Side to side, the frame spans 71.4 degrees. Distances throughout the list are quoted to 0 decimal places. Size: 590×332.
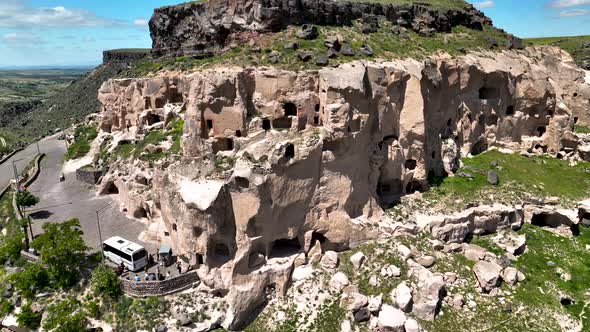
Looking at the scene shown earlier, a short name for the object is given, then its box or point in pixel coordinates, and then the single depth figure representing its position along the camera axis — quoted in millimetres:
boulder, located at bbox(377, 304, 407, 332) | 27844
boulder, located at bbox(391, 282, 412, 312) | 29125
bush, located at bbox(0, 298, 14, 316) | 30875
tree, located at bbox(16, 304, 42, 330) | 28875
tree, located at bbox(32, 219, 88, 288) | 30859
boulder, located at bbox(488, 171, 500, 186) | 40719
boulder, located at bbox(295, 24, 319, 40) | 39938
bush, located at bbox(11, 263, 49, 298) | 30625
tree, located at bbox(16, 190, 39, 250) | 40125
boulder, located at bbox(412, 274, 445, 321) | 28781
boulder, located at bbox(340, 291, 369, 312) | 29125
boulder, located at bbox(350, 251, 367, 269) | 32094
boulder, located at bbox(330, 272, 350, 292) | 30656
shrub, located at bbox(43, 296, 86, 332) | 27672
